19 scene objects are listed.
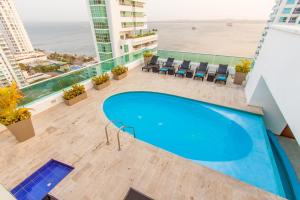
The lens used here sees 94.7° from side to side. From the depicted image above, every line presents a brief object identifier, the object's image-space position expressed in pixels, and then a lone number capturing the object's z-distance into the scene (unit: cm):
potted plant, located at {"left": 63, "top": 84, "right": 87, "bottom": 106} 571
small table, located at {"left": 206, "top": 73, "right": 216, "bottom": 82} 774
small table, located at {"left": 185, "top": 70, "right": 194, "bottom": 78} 827
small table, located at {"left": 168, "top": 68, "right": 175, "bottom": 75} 877
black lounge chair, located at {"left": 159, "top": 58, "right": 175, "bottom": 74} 886
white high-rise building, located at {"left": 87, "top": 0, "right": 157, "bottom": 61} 3038
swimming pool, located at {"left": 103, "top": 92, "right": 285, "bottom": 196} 354
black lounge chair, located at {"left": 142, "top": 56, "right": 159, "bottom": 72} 923
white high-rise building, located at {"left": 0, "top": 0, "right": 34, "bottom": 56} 8162
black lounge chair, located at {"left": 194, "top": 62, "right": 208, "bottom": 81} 798
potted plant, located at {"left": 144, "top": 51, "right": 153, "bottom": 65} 954
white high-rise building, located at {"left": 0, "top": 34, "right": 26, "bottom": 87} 5125
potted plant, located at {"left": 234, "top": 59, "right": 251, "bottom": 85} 700
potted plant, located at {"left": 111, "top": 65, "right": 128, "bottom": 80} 806
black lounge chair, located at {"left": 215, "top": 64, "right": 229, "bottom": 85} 749
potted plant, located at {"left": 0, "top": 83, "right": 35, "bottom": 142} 367
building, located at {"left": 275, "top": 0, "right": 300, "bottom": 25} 3210
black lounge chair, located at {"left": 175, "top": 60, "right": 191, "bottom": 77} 848
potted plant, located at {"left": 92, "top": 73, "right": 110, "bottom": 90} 703
